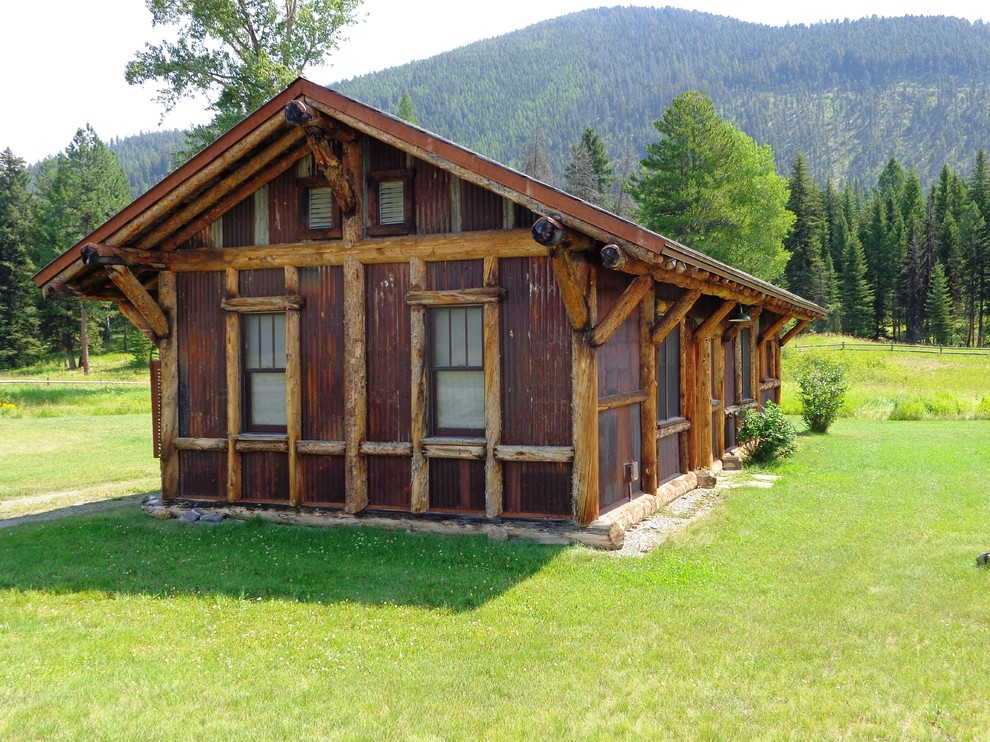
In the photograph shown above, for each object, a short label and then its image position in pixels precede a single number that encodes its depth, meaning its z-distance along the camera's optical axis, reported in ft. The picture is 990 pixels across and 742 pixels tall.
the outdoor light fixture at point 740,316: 52.62
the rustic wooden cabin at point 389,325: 31.86
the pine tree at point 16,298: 190.08
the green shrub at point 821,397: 74.08
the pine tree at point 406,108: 229.66
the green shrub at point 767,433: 55.26
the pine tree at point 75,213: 171.12
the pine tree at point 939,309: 242.17
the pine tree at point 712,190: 147.95
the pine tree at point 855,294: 253.03
